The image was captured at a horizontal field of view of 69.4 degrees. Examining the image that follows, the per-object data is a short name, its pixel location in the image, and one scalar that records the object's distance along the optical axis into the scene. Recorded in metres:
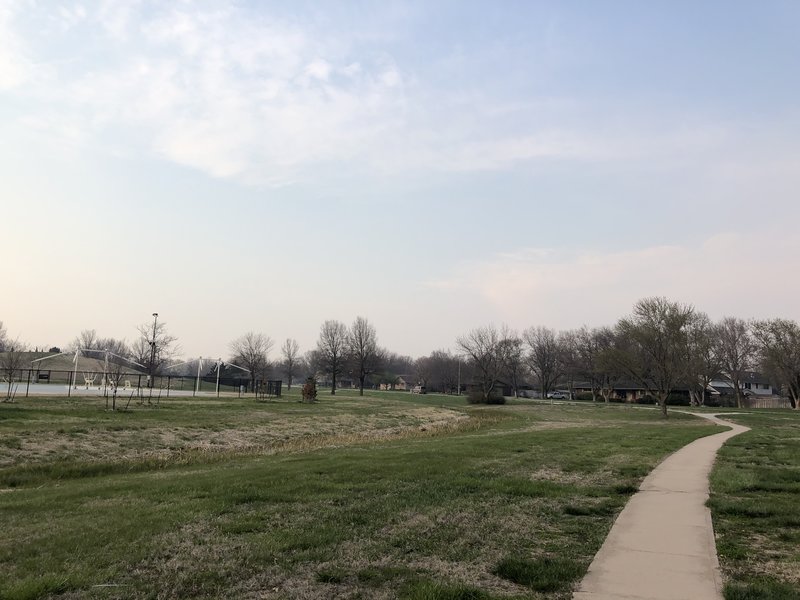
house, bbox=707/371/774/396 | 105.85
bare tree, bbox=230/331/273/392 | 88.85
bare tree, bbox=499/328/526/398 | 100.16
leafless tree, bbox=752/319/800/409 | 71.44
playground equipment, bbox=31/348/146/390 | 62.91
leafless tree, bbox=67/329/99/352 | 134.44
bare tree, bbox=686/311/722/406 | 56.41
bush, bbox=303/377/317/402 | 52.09
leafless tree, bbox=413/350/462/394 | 139.00
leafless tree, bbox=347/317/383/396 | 86.50
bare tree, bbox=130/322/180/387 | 59.86
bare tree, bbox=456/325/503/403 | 90.59
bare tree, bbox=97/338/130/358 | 141.90
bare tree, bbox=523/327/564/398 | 113.00
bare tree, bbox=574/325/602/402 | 93.47
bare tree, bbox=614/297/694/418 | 45.78
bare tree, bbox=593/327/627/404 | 49.84
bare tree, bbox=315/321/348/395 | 84.94
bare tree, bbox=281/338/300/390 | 116.15
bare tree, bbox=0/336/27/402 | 33.12
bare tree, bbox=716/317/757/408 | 84.38
